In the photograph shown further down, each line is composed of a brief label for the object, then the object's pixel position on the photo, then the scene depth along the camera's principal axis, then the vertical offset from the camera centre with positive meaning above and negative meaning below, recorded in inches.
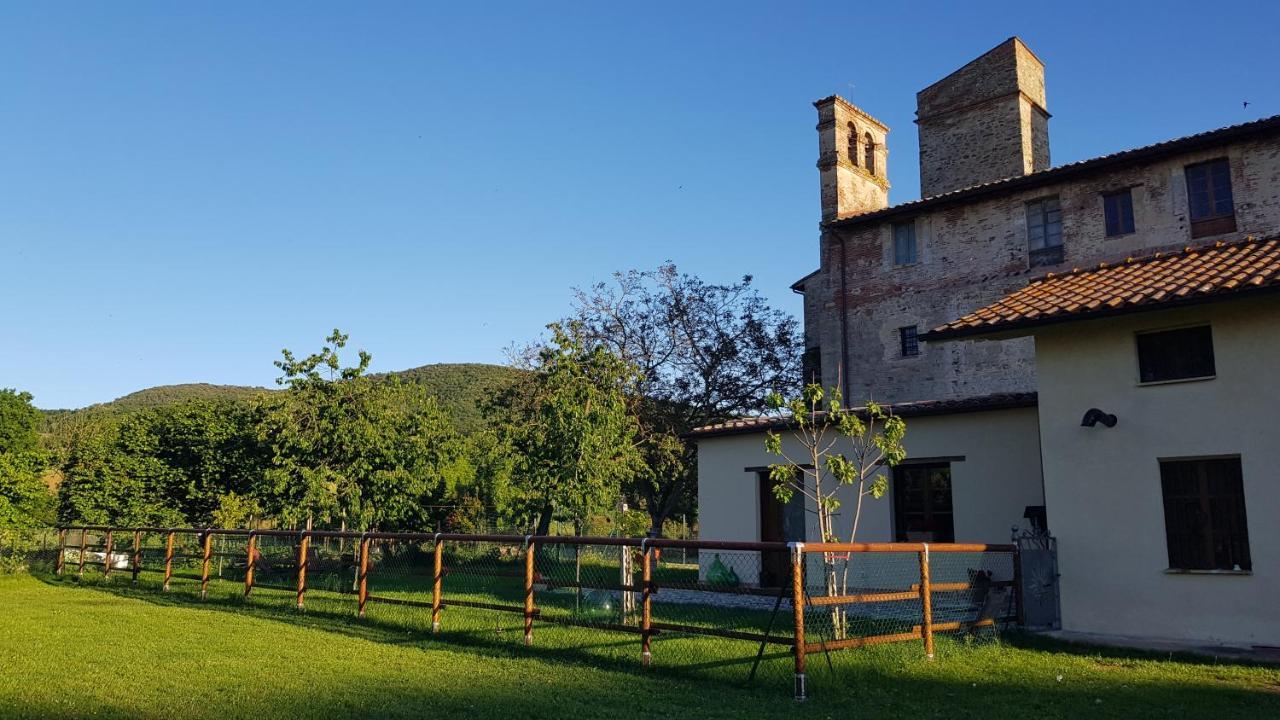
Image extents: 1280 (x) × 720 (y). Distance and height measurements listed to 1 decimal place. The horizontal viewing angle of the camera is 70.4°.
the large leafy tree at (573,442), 637.9 +45.2
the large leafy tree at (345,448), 848.9 +54.2
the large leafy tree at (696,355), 1236.5 +205.3
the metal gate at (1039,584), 466.0 -39.6
